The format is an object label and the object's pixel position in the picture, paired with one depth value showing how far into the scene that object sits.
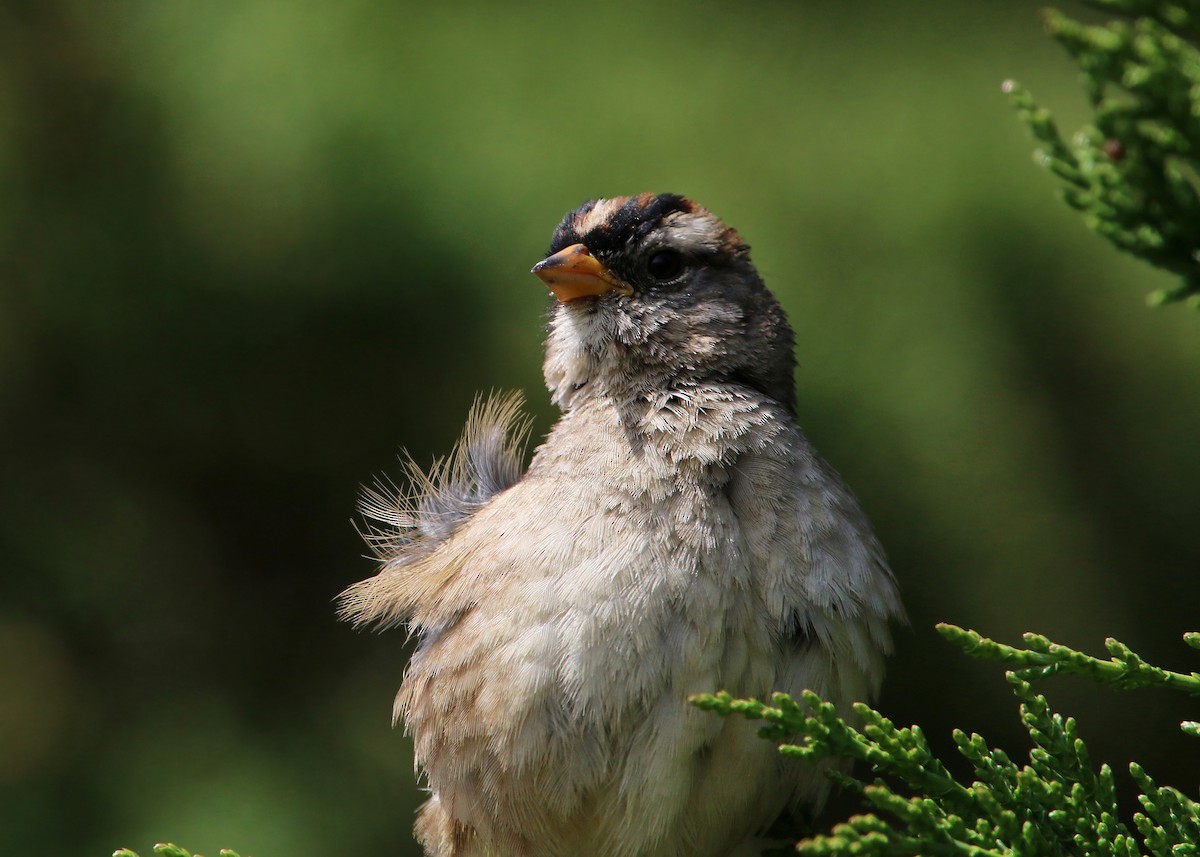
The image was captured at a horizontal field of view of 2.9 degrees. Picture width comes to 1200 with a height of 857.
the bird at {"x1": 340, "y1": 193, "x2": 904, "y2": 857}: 2.58
